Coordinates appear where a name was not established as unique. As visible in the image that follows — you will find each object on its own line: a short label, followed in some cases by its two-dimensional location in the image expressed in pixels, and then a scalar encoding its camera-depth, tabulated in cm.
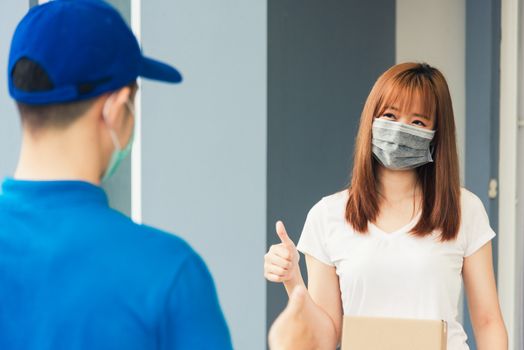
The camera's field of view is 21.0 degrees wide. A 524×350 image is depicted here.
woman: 296
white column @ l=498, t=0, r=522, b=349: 452
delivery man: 215
